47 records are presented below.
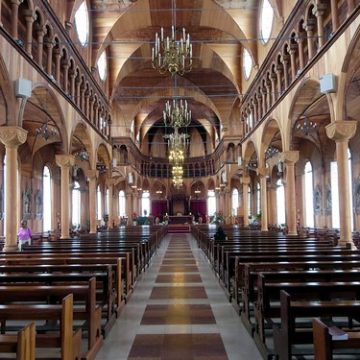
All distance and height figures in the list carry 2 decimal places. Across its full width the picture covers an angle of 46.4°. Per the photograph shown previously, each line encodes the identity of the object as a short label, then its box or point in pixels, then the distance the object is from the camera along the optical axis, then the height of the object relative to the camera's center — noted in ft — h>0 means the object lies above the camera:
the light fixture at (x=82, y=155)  89.10 +13.63
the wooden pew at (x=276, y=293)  17.06 -3.47
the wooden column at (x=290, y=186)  61.57 +3.68
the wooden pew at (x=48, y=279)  20.76 -3.09
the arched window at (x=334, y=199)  83.71 +2.18
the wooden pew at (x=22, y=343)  9.79 -3.00
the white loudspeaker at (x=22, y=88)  39.73 +12.35
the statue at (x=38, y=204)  91.76 +2.92
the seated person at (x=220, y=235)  46.14 -2.44
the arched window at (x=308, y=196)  97.25 +3.52
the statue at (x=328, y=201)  84.58 +1.86
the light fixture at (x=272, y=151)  96.64 +13.95
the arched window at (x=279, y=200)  117.05 +3.18
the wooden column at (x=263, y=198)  77.77 +2.55
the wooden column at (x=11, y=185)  40.96 +3.28
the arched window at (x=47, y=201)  100.17 +3.92
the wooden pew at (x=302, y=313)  13.65 -3.35
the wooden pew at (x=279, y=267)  21.57 -3.19
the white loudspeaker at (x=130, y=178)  125.66 +11.07
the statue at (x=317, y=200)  90.07 +2.24
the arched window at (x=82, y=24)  73.00 +34.31
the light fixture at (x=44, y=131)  61.77 +13.25
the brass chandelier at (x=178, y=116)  67.41 +15.94
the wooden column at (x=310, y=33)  49.96 +21.33
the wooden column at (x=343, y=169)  41.14 +4.00
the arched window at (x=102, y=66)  91.32 +33.06
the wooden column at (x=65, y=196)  61.52 +3.06
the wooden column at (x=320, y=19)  46.29 +21.33
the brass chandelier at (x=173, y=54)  45.70 +17.57
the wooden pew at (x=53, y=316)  12.85 -3.15
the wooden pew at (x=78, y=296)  16.71 -3.20
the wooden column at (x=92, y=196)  80.59 +3.91
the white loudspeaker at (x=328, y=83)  40.42 +12.24
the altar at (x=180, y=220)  148.50 -2.12
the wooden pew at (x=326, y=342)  9.78 -3.20
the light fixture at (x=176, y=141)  88.60 +15.74
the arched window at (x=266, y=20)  72.33 +34.12
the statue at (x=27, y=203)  84.43 +2.99
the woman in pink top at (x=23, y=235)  48.63 -2.00
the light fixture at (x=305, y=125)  67.36 +14.73
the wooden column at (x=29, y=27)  45.65 +20.92
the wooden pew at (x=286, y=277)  19.88 -3.22
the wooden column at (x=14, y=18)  41.16 +19.71
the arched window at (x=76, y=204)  120.37 +3.59
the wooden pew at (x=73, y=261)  26.61 -2.87
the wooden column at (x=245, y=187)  97.71 +5.90
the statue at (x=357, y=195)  71.71 +2.40
